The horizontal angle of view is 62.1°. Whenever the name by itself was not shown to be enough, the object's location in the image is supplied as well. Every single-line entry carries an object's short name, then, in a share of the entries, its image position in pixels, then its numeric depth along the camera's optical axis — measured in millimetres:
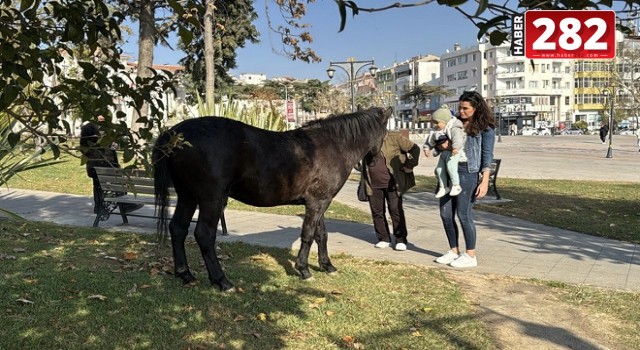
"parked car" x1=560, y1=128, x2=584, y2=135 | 78412
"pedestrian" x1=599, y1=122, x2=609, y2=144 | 41303
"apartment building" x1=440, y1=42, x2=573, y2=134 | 95250
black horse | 4652
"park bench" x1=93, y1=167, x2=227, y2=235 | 7551
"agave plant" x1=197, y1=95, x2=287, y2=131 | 11627
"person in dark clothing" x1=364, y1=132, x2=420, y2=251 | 6660
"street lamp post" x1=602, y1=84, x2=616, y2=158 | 25562
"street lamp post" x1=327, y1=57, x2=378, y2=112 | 25297
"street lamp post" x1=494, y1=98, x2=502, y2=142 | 75694
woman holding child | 5625
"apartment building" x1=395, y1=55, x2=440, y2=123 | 119312
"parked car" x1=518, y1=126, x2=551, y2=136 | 80144
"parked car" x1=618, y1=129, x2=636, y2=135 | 69125
